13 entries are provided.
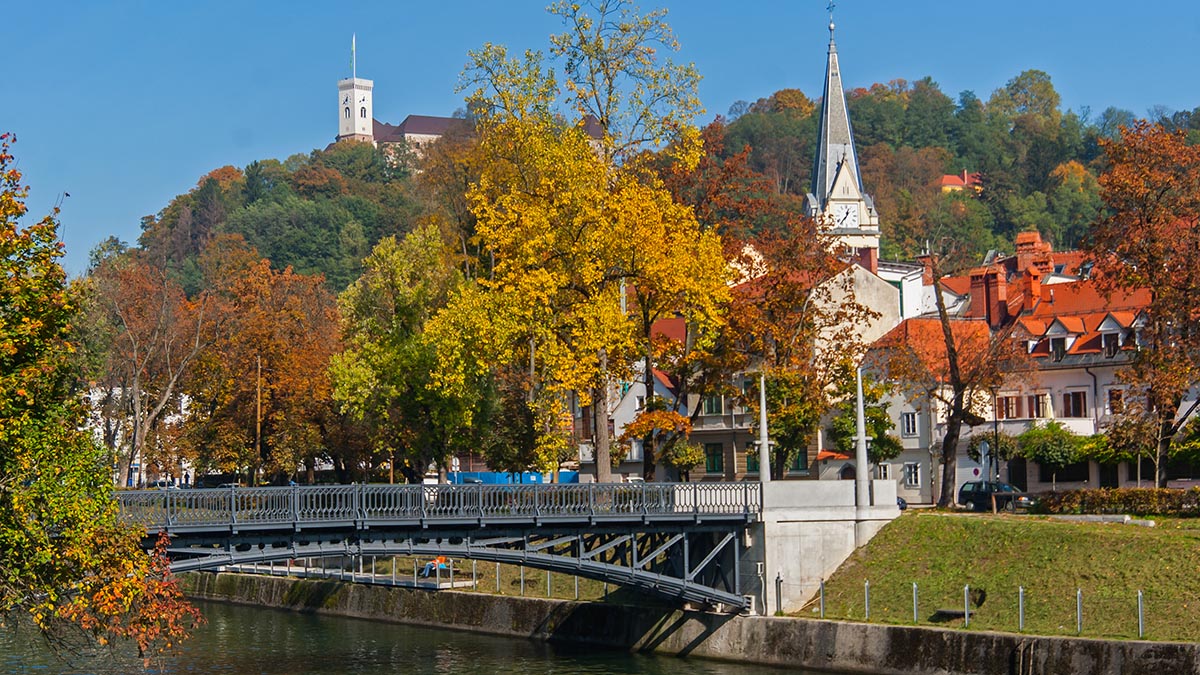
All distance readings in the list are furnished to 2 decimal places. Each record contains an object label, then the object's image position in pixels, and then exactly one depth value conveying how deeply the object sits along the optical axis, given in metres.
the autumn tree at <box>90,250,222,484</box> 78.06
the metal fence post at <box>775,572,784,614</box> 46.25
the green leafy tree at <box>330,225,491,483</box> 65.00
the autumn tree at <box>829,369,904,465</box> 72.81
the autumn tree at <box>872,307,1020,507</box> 61.18
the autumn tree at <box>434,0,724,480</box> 51.59
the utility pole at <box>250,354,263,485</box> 82.56
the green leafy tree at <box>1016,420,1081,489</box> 72.44
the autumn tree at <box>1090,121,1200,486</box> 53.72
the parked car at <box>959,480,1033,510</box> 61.90
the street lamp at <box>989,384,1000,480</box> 69.94
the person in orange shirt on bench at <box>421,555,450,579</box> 61.24
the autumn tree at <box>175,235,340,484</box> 83.44
